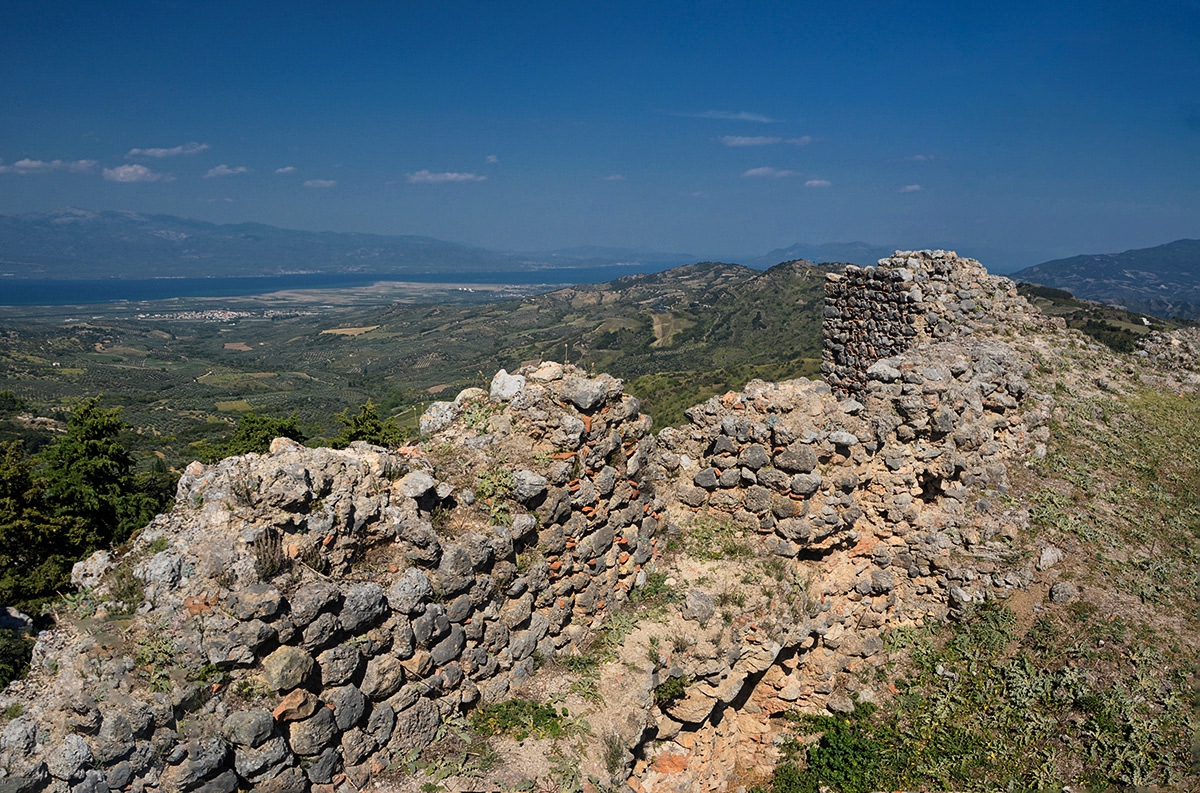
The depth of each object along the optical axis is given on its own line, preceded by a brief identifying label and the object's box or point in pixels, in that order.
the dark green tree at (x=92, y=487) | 17.56
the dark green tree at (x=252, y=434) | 22.91
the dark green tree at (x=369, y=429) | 24.72
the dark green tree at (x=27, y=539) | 14.64
